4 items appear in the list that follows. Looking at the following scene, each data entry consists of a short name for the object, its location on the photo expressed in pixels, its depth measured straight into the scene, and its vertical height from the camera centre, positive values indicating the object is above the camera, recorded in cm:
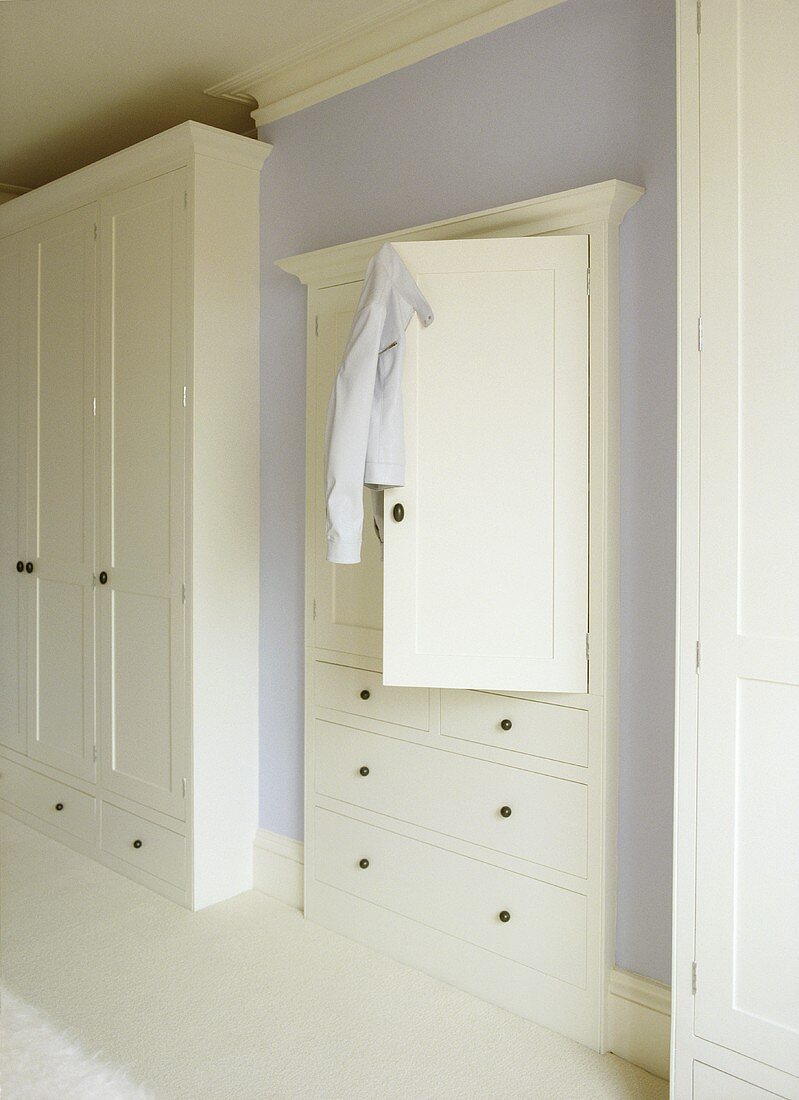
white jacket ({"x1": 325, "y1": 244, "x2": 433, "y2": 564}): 237 +33
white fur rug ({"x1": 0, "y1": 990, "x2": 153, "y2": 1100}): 218 -123
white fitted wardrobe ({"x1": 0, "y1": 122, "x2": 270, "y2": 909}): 317 +12
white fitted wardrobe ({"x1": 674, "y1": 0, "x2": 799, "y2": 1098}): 181 -5
